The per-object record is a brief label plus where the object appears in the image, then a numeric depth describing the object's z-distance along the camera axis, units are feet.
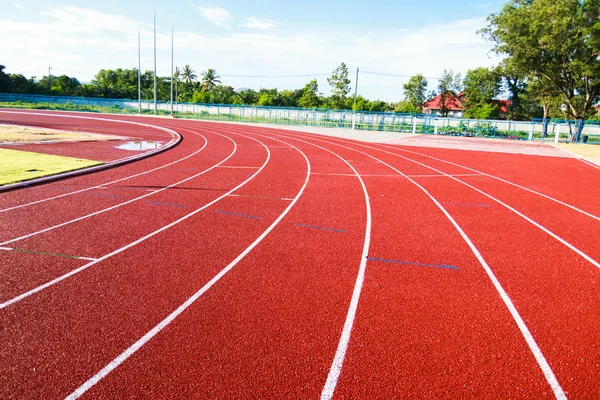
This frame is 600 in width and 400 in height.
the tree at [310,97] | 184.65
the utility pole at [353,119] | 123.24
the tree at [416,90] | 196.06
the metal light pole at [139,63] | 161.58
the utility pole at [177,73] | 249.63
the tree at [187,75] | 249.98
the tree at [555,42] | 94.22
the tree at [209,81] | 241.55
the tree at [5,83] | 186.20
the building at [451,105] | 192.34
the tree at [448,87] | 196.85
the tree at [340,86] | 180.75
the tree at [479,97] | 159.02
